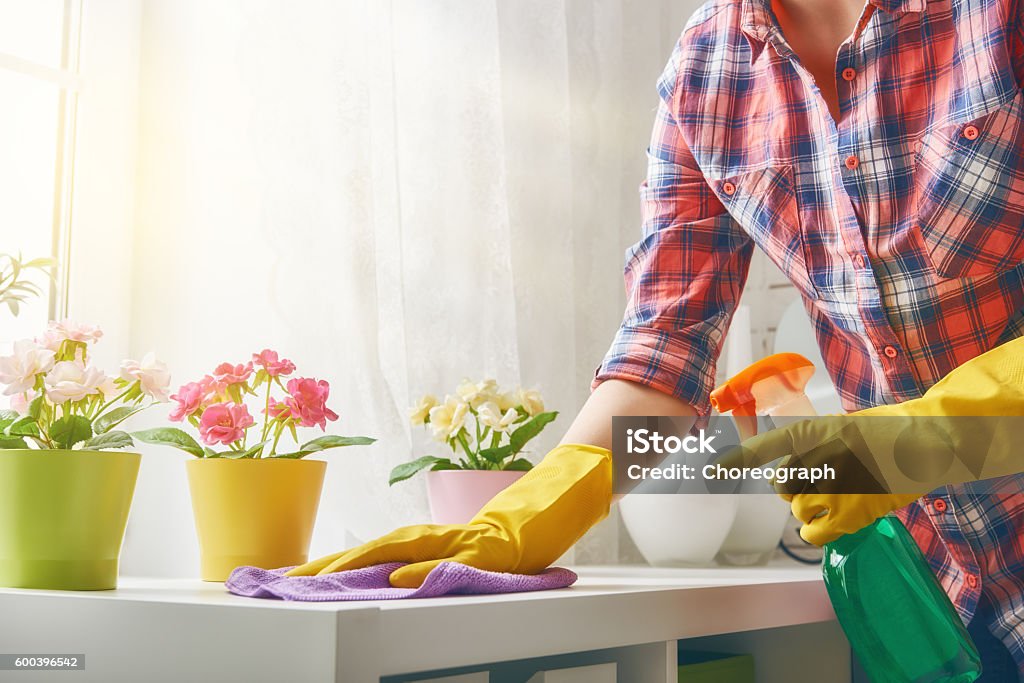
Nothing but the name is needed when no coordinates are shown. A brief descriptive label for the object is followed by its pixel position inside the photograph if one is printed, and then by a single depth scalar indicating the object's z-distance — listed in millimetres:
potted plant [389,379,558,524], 1116
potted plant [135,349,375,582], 893
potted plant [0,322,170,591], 735
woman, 875
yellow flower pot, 892
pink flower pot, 1113
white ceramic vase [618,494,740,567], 1290
